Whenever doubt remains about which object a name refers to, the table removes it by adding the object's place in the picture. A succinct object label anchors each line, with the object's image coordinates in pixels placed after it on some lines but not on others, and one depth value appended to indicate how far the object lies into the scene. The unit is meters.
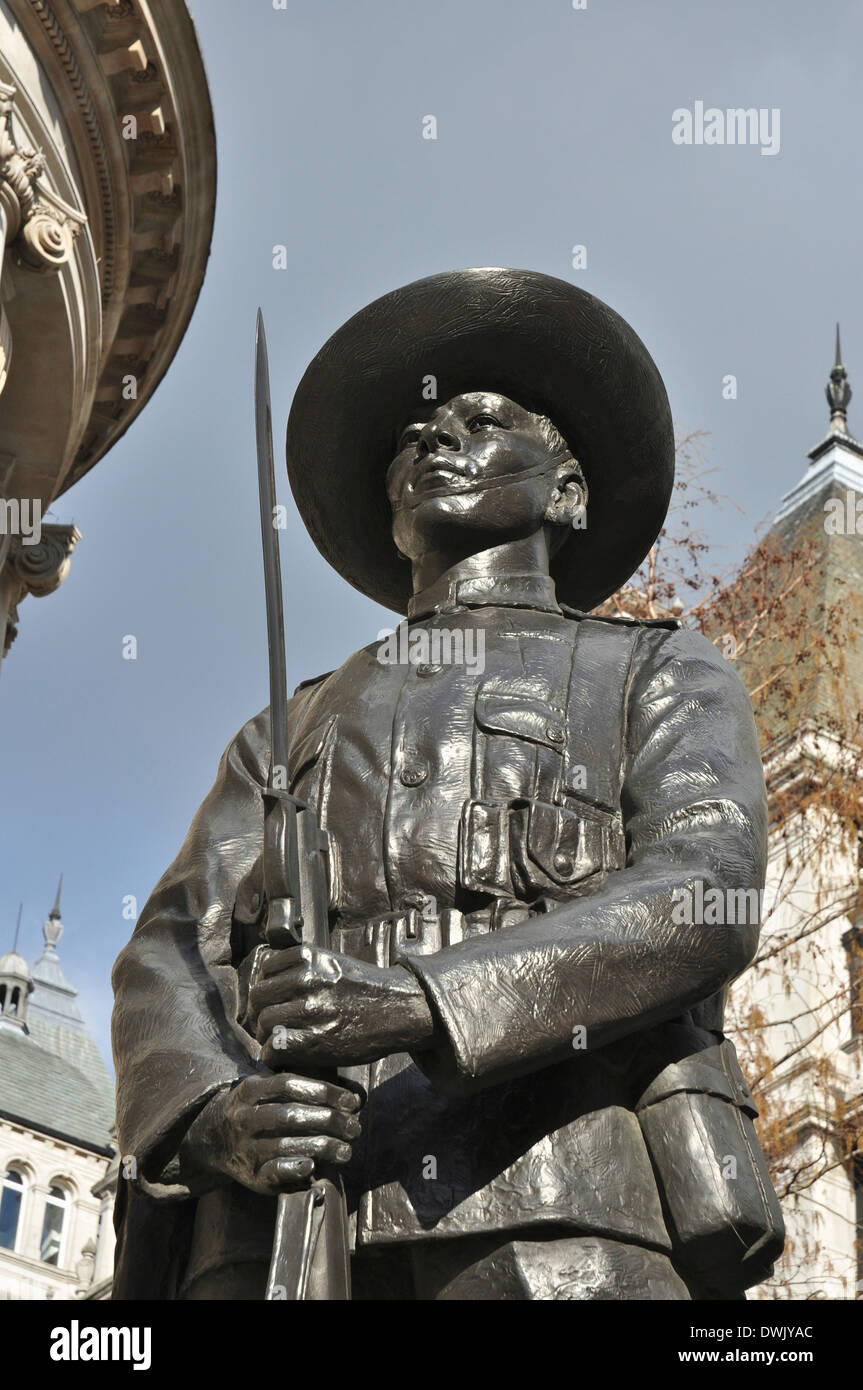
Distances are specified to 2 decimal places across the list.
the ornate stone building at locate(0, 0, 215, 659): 11.46
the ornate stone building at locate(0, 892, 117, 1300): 61.94
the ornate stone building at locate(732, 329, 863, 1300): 13.33
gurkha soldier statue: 3.01
